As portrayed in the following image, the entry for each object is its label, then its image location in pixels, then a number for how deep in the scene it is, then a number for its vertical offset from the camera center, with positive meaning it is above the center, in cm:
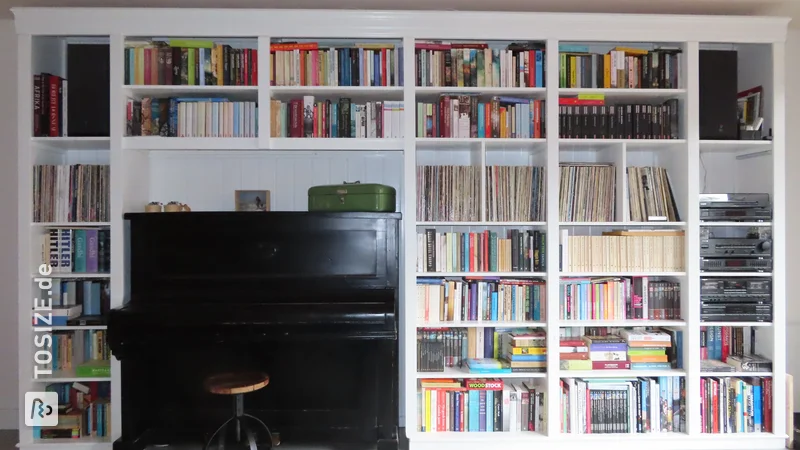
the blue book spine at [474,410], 305 -102
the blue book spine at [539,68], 304 +87
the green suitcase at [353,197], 293 +15
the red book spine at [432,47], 302 +98
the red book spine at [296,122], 300 +56
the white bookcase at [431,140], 291 +46
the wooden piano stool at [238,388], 255 -75
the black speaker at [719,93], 306 +74
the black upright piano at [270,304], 285 -40
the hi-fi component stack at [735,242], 304 -9
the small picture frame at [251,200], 322 +15
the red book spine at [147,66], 297 +86
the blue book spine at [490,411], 306 -103
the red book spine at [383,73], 302 +83
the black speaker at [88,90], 296 +73
